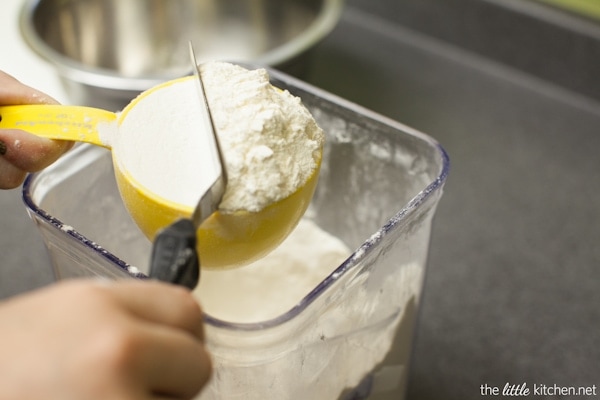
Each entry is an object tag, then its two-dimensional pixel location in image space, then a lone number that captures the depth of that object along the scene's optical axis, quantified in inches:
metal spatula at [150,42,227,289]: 11.7
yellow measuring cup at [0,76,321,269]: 15.1
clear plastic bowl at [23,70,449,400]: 16.1
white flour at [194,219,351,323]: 21.5
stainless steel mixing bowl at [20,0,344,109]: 35.4
